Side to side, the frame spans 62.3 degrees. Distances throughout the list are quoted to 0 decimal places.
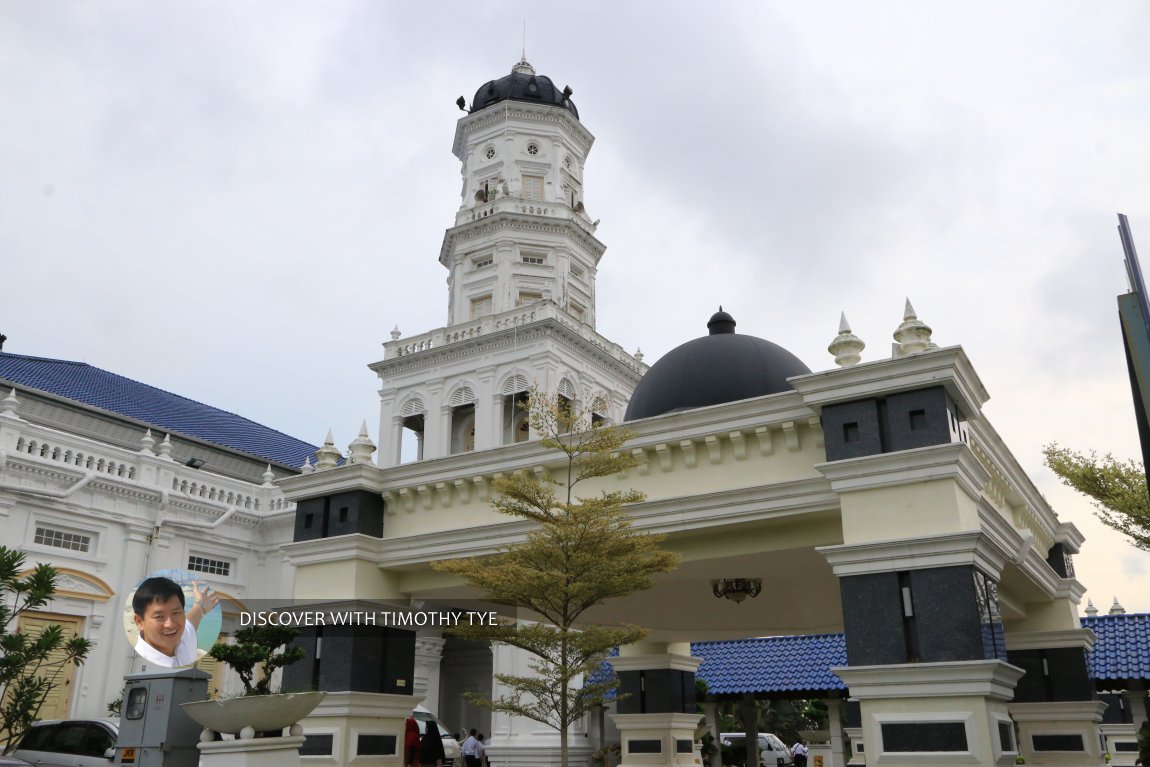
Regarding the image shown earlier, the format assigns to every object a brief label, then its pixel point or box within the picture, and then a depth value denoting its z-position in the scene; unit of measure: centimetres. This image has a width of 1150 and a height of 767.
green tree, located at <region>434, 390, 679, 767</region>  1152
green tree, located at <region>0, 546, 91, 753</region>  1473
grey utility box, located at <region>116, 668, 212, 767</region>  1484
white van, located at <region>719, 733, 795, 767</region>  3525
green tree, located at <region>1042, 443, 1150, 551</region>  1956
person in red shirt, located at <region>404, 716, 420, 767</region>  1692
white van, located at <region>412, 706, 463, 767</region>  2562
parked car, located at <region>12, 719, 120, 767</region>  1569
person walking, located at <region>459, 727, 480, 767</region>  2662
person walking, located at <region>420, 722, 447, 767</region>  1950
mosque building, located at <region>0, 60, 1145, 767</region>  1085
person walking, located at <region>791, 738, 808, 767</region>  3528
